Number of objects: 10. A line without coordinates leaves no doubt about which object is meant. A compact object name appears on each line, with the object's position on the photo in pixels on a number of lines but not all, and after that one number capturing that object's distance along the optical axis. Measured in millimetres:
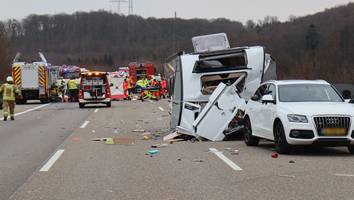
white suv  12719
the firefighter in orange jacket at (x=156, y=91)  50131
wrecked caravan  16891
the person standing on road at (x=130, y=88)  51741
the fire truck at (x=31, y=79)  44969
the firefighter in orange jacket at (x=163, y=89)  52281
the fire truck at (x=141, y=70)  63531
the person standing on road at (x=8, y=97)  26484
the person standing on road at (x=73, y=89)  46222
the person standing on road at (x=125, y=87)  49112
